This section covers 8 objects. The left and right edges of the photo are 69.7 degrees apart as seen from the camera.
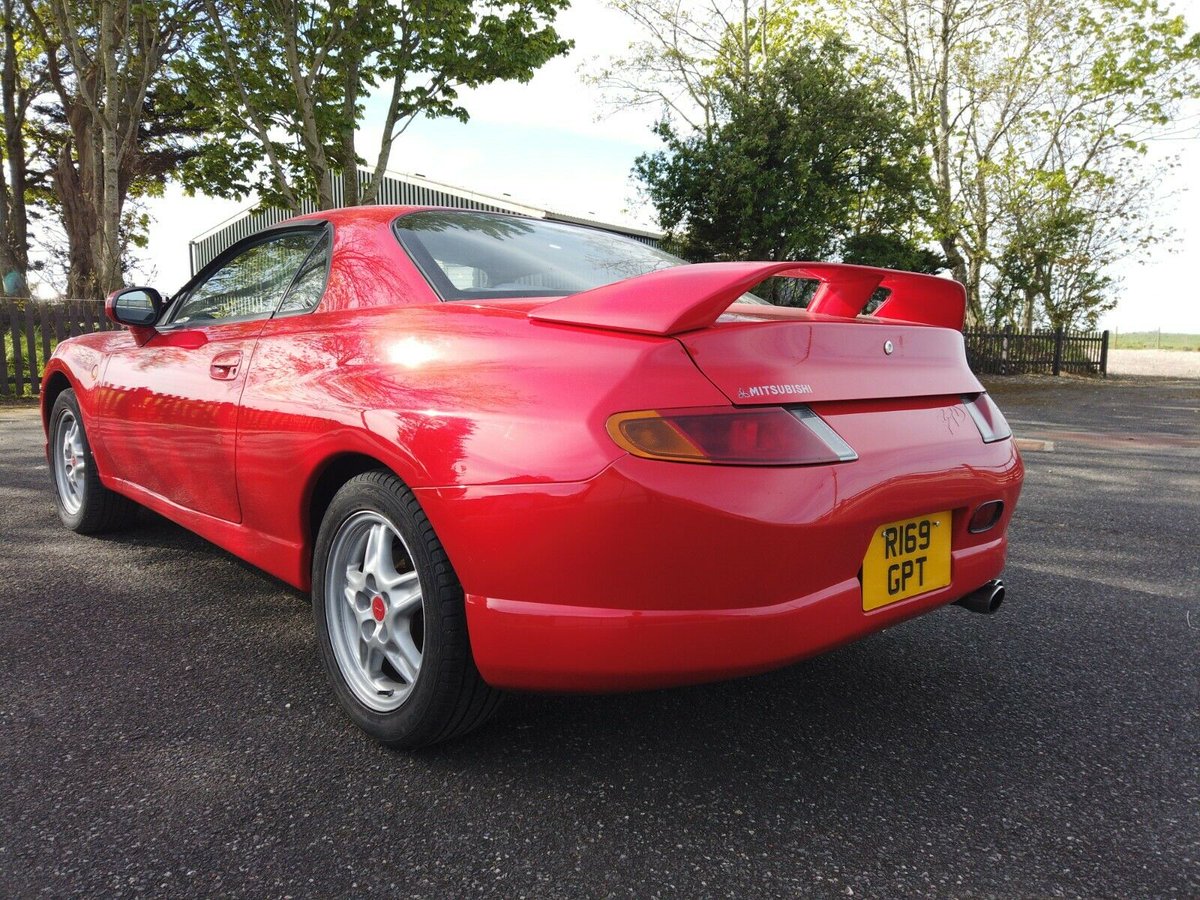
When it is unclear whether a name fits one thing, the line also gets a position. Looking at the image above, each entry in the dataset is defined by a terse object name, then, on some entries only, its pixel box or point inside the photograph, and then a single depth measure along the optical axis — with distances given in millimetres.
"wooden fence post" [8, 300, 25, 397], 12023
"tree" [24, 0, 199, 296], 12172
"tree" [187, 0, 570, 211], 12789
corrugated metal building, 22594
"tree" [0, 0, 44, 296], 20391
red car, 1664
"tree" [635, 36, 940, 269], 15875
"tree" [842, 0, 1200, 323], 21906
